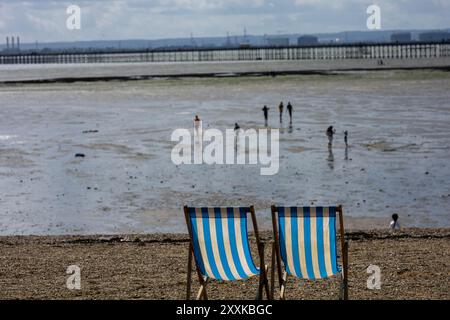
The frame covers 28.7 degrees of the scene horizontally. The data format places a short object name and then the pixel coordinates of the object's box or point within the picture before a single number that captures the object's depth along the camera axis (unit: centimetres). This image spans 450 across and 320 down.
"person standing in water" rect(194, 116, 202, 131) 2927
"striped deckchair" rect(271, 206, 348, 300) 642
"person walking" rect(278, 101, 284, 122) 3279
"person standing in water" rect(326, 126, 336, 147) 2380
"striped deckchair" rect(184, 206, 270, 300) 641
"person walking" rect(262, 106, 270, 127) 3158
